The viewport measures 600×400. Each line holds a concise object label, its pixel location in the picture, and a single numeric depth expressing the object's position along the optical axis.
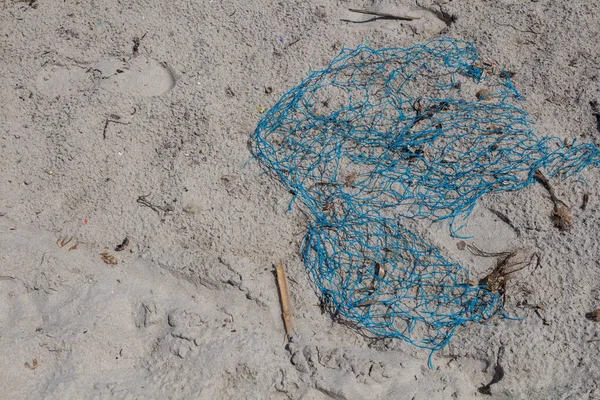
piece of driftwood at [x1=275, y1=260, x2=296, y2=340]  2.27
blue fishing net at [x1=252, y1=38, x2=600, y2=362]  2.30
